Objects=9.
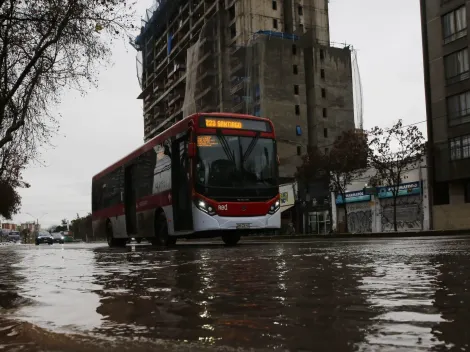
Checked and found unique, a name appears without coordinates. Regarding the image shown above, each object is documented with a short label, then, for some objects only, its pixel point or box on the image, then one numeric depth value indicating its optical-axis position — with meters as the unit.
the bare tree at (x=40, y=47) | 16.47
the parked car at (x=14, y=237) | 101.62
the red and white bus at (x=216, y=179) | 14.56
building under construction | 58.48
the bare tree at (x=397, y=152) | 35.22
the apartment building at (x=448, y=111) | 35.72
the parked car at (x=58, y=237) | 62.69
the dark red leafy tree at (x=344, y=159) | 38.66
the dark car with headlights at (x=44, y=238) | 54.97
